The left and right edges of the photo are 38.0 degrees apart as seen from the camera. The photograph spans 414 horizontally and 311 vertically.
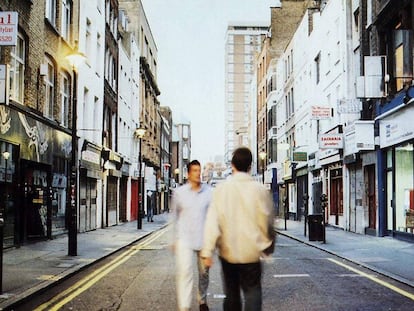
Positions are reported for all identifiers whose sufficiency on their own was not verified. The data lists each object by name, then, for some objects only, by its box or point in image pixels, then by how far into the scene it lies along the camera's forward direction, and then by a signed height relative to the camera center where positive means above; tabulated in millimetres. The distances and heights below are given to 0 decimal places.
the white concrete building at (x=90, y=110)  27812 +4086
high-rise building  199500 +38830
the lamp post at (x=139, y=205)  31969 -754
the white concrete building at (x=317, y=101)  30141 +5573
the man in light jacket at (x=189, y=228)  7750 -485
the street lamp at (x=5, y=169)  17391 +633
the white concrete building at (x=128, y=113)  41531 +5826
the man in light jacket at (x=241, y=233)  5781 -404
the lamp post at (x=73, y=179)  16125 +330
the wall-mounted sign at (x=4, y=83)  13617 +2466
